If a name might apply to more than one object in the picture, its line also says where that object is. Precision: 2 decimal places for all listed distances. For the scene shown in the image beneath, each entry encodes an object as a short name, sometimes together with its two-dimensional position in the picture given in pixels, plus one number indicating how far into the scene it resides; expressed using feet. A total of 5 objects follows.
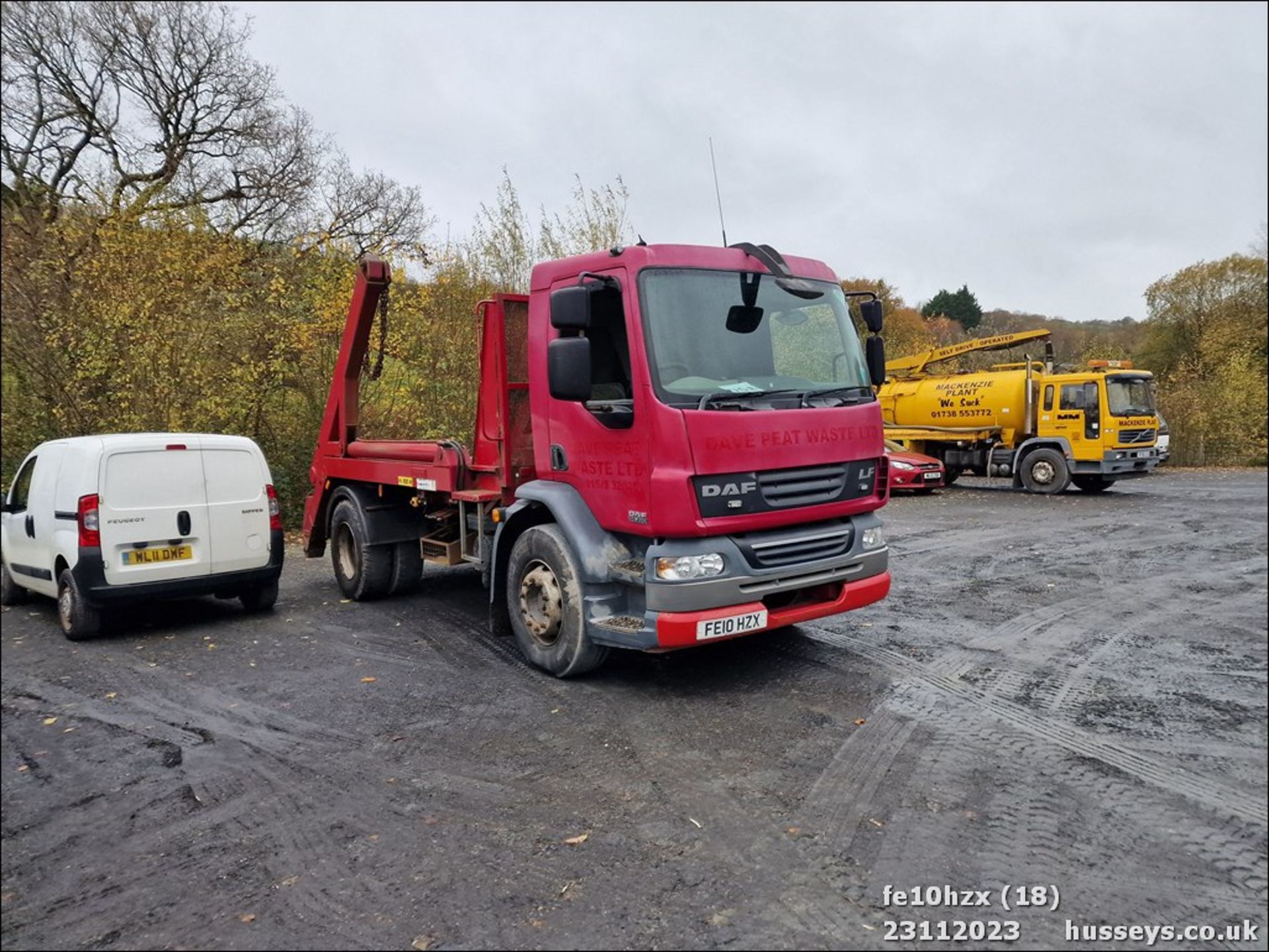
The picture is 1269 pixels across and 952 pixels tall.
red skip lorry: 15.21
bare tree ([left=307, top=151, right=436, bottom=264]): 48.67
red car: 60.75
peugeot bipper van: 20.13
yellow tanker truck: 56.13
